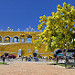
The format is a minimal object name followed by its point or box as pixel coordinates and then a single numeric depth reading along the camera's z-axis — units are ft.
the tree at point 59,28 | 36.45
